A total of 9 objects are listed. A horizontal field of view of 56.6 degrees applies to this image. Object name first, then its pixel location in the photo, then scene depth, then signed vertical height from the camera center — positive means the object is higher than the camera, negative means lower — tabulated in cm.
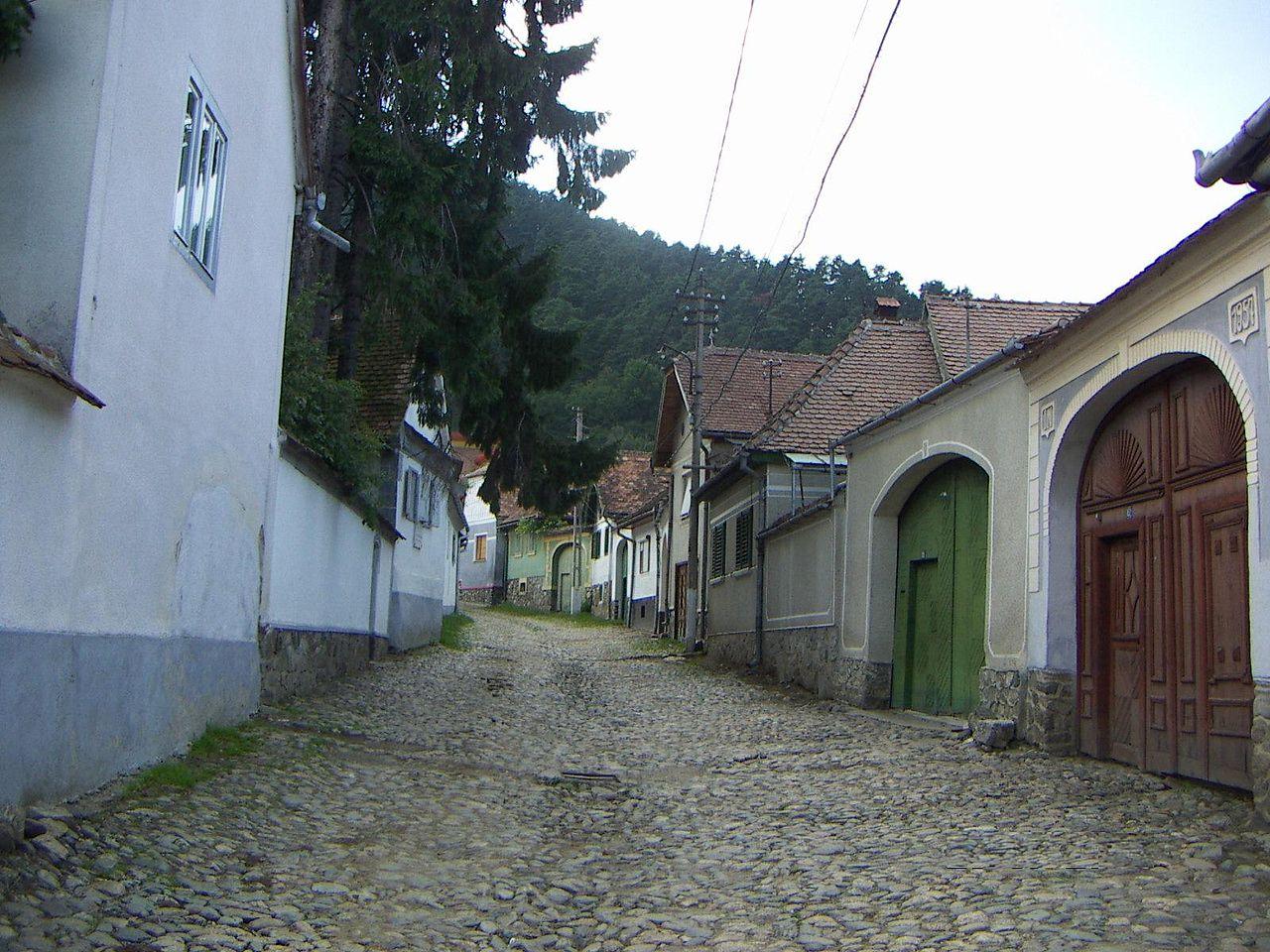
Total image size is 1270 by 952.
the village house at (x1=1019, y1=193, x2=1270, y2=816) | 696 +93
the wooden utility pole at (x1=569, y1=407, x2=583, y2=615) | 4875 +178
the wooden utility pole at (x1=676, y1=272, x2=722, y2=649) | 2581 +409
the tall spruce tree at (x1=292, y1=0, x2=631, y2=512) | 1546 +608
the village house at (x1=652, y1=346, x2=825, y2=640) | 2656 +522
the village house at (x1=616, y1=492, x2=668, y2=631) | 3647 +225
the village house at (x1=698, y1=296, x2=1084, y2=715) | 1116 +147
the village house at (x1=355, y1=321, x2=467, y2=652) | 1831 +245
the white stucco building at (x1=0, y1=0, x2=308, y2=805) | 547 +127
